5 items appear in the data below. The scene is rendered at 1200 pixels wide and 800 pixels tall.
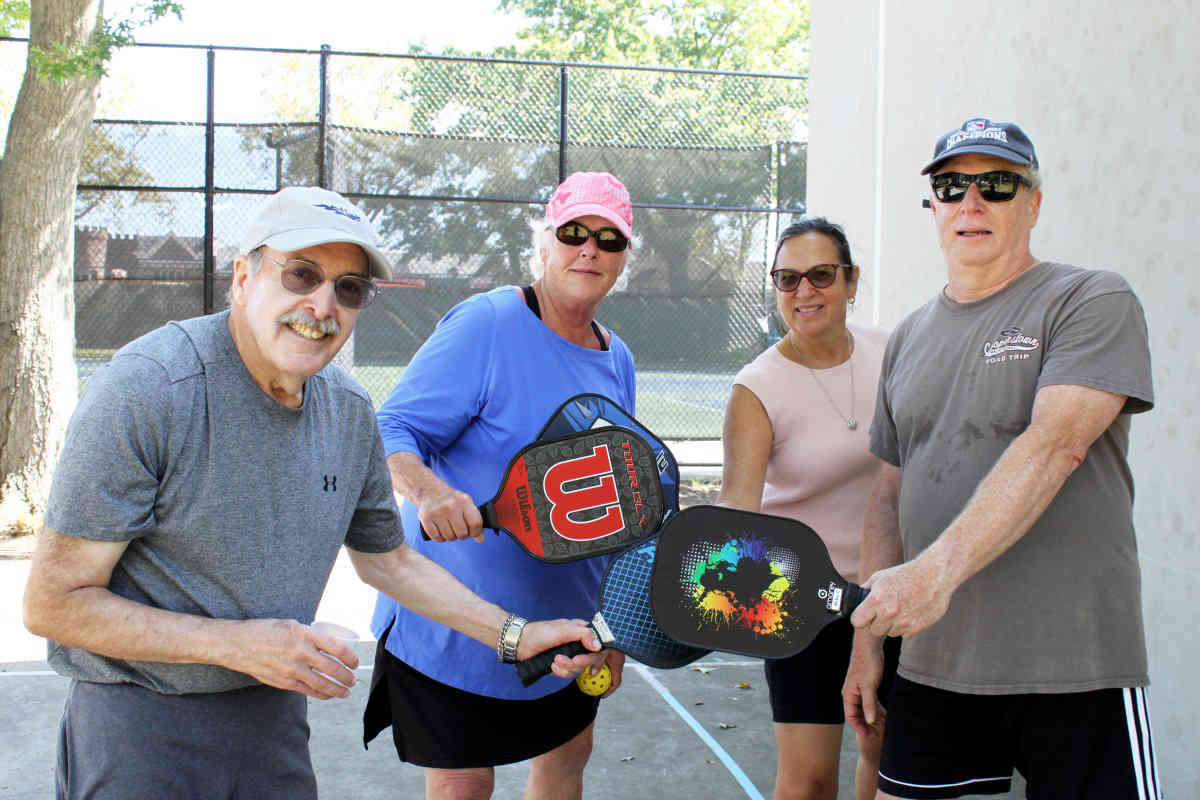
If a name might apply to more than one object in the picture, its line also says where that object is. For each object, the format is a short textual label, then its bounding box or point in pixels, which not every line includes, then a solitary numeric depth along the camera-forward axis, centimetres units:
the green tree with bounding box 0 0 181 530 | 822
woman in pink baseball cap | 299
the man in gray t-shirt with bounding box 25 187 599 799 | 192
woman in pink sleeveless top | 320
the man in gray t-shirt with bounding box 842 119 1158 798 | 231
